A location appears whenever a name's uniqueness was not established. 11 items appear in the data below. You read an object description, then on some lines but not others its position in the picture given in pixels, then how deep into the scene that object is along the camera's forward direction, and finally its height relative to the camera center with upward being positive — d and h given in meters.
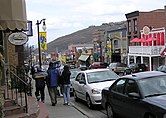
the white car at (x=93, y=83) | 15.93 -1.38
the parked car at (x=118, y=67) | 52.25 -2.47
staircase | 11.23 -1.63
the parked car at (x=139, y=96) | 9.74 -1.23
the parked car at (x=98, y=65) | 56.26 -2.36
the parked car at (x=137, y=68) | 47.87 -2.39
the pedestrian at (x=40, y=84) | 18.39 -1.53
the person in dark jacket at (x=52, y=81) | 17.56 -1.33
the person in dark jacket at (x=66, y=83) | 17.59 -1.43
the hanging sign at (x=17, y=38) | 16.80 +0.42
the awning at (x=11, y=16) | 11.08 +0.87
